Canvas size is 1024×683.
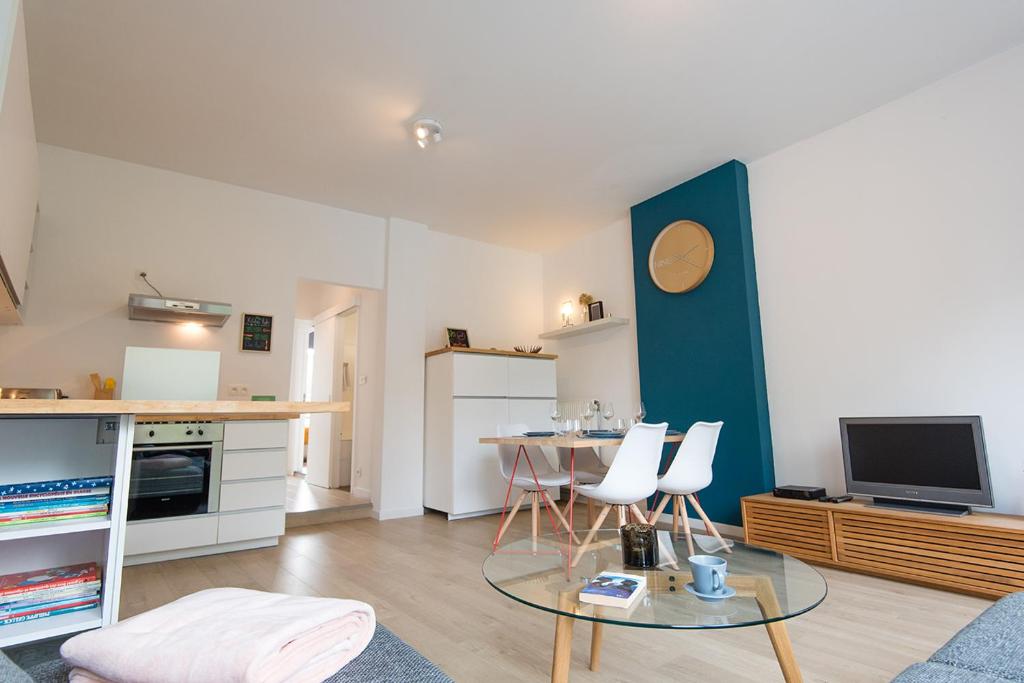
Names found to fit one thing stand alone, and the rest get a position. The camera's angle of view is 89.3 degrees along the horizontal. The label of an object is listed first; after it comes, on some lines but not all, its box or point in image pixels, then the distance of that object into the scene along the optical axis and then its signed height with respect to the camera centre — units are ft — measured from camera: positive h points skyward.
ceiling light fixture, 11.42 +6.18
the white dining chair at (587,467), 11.89 -1.57
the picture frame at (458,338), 17.35 +2.37
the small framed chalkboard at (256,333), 13.99 +2.12
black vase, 5.40 -1.47
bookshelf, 4.53 -0.72
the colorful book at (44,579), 4.58 -1.51
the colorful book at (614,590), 4.34 -1.60
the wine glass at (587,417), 12.51 -0.24
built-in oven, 10.36 -1.20
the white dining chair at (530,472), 11.09 -1.55
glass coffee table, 4.07 -1.65
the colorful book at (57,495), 4.50 -0.73
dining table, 9.37 -0.64
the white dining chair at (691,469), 10.34 -1.27
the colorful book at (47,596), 4.51 -1.62
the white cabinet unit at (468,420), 15.11 -0.37
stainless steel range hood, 11.60 +2.34
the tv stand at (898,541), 7.88 -2.38
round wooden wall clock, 13.65 +4.05
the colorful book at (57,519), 4.43 -0.94
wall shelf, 16.07 +2.58
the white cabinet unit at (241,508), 10.57 -2.15
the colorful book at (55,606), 4.51 -1.71
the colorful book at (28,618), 4.46 -1.77
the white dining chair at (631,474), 9.19 -1.20
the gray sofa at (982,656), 2.76 -1.43
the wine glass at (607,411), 11.46 -0.10
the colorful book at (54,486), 4.50 -0.65
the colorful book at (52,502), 4.48 -0.80
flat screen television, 8.75 -1.06
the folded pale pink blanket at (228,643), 2.32 -1.10
